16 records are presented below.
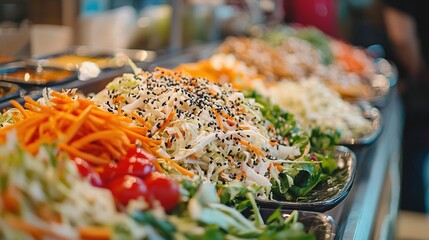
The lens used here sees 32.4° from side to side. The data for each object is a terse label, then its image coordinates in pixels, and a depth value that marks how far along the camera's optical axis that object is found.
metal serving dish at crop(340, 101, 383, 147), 0.94
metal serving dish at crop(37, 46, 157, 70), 1.11
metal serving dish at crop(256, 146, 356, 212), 0.64
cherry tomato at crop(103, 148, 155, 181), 0.53
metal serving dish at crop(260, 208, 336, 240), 0.59
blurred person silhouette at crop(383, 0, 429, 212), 1.98
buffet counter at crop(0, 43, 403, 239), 0.70
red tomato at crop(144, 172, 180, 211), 0.51
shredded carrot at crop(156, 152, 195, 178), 0.62
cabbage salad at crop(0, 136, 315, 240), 0.43
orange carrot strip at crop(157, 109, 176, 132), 0.67
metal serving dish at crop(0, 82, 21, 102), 0.82
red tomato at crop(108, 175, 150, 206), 0.50
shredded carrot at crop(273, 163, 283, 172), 0.72
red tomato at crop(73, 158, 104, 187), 0.51
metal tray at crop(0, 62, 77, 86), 0.92
